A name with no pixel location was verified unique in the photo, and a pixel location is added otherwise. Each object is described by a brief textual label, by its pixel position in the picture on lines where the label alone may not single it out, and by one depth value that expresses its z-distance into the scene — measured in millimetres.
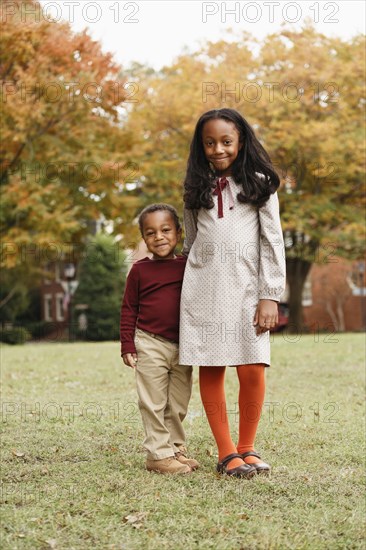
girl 4004
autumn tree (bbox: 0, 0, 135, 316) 15977
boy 4176
